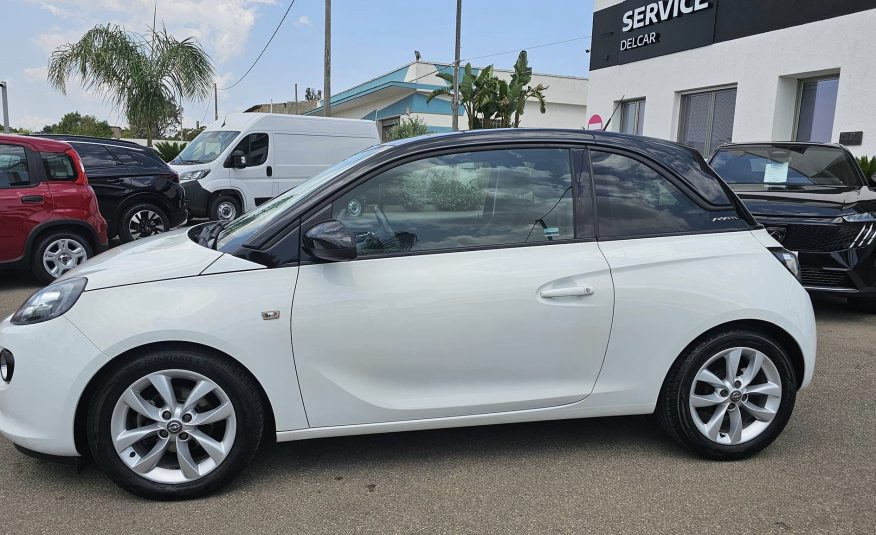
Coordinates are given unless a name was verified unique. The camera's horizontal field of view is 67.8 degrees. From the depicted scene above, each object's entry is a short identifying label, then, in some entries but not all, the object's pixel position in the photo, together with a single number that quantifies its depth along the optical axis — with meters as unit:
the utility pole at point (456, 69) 19.78
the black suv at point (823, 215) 5.98
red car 6.92
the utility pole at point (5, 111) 18.14
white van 12.84
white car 2.79
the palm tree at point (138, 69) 19.62
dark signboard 12.97
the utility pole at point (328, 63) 19.64
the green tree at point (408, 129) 24.09
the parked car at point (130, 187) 9.42
